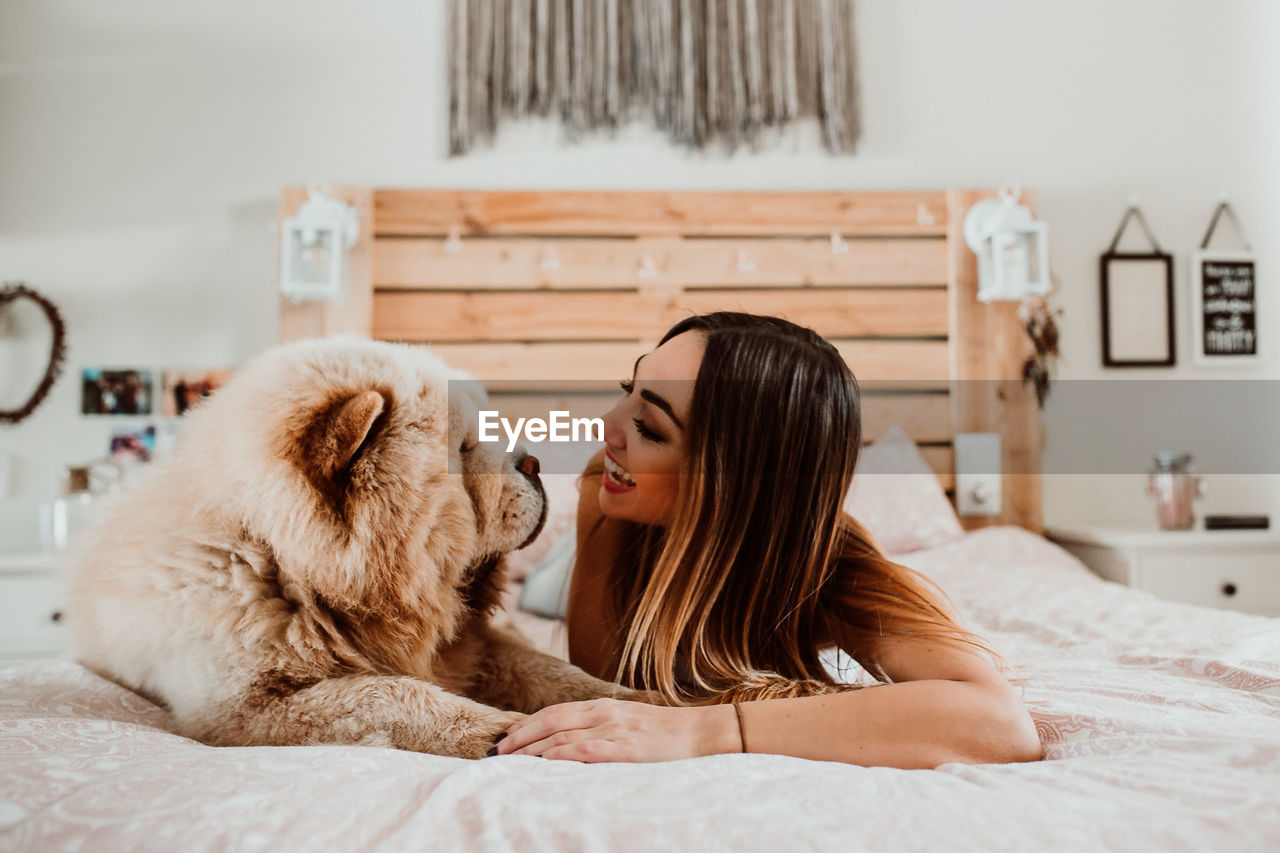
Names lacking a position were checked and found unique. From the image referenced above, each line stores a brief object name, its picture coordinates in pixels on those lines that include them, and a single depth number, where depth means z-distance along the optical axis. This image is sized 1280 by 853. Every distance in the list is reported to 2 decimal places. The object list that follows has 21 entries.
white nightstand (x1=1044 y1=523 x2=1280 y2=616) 2.55
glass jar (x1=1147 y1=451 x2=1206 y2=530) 2.73
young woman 0.92
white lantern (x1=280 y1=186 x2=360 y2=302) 2.69
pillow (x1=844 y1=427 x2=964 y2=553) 2.56
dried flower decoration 3.02
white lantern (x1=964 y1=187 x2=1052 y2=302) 2.82
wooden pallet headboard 2.95
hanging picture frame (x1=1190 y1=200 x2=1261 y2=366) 3.21
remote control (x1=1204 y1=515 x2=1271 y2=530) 2.72
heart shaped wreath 2.88
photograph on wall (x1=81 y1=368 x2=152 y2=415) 2.93
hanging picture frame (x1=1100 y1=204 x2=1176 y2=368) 3.17
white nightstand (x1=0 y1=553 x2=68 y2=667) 2.38
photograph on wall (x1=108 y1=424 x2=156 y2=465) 2.94
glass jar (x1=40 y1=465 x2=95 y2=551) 2.64
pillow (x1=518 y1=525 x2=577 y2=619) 1.93
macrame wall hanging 3.03
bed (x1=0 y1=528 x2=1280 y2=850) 0.53
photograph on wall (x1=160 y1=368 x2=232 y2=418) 2.96
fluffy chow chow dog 0.84
